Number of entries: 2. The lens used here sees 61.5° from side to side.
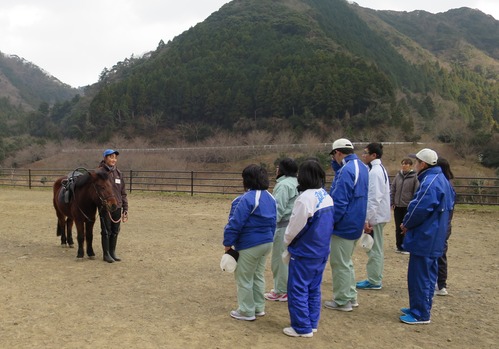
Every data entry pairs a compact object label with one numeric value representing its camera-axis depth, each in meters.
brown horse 5.80
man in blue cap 5.93
